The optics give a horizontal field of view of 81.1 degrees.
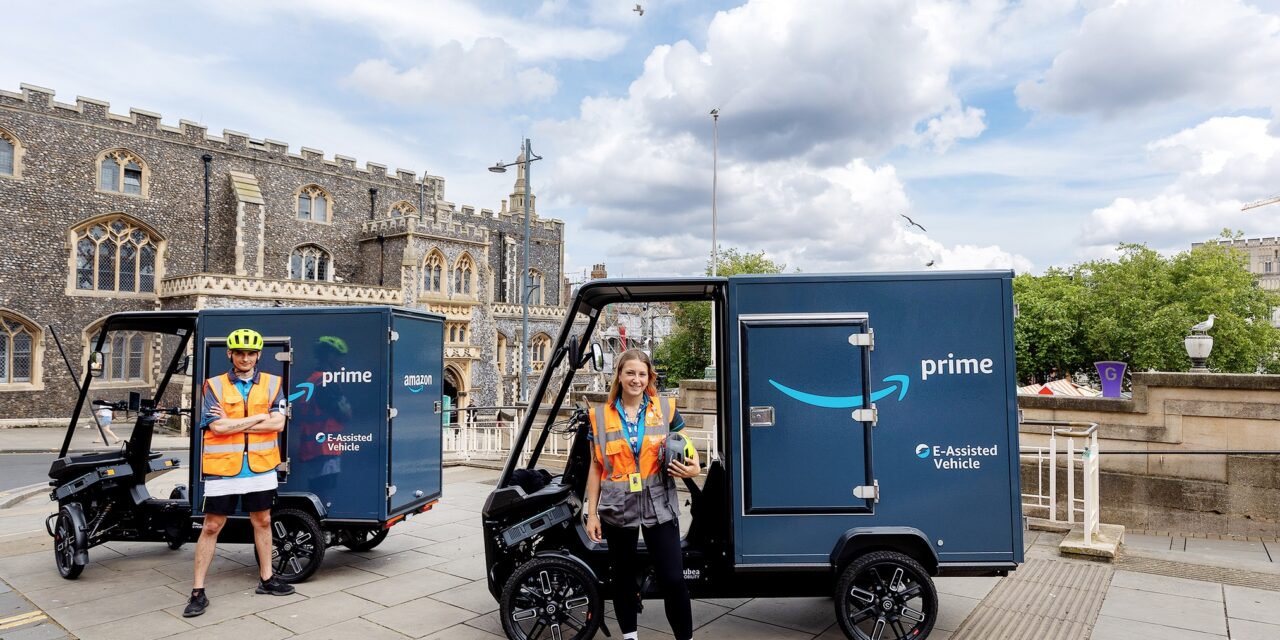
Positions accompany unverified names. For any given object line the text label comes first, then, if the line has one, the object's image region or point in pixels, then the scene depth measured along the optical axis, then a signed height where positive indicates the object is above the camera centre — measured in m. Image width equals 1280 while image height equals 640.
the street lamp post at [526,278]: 26.38 +2.80
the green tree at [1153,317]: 37.16 +1.81
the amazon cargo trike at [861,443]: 4.64 -0.56
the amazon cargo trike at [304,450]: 6.29 -0.80
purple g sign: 11.12 -0.38
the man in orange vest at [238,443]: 5.48 -0.63
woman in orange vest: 4.19 -0.76
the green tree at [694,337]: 53.62 +1.31
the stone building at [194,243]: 27.67 +5.21
